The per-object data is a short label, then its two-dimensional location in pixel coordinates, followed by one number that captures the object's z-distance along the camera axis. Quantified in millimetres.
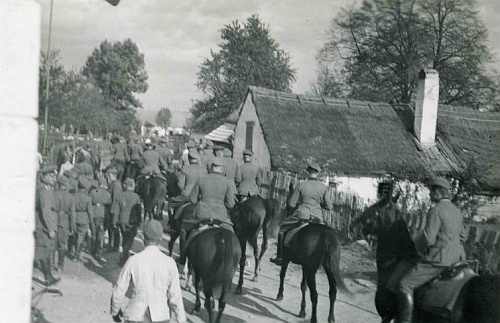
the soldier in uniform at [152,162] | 10742
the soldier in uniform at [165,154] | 12109
